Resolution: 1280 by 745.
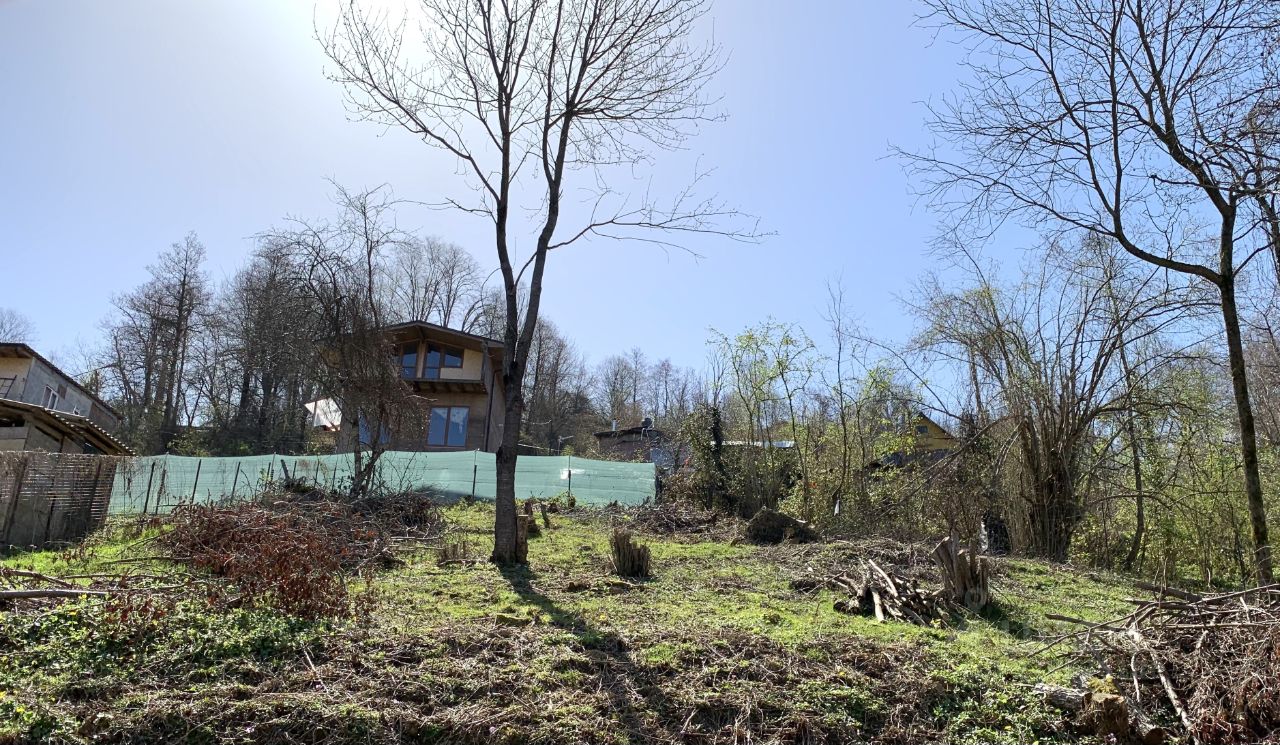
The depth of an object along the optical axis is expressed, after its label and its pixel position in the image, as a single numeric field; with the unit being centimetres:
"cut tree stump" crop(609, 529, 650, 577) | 863
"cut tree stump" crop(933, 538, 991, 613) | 698
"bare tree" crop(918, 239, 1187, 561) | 1205
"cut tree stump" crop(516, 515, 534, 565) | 918
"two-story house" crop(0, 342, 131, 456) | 1698
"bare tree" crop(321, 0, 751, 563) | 949
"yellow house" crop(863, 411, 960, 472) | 1482
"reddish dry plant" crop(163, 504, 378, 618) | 582
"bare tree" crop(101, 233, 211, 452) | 3391
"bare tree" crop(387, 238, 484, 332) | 4088
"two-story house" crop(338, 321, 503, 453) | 2833
